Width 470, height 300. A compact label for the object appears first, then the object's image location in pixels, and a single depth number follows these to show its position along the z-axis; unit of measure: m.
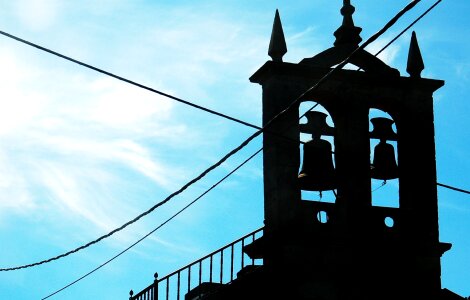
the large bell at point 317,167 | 17.38
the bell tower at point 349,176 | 16.97
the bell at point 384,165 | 18.05
